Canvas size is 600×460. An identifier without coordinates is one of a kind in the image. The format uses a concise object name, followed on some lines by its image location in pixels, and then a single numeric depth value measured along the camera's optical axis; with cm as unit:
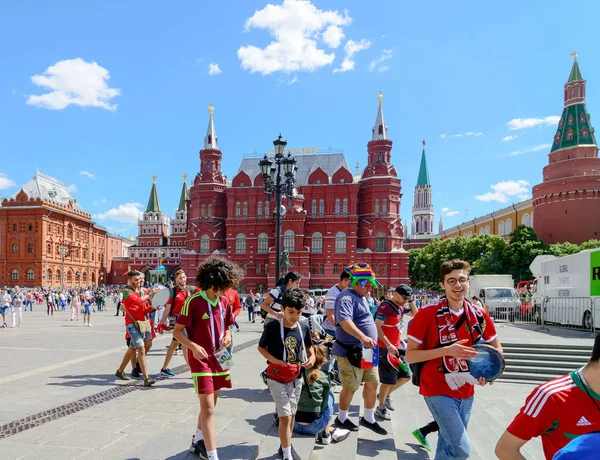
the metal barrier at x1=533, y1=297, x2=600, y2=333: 1364
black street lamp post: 1305
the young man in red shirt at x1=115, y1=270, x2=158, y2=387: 671
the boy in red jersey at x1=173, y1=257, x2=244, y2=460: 354
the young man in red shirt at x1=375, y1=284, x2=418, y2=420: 541
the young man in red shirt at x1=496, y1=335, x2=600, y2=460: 191
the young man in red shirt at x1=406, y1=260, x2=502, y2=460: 308
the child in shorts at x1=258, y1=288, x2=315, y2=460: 369
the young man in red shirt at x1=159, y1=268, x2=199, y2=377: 738
